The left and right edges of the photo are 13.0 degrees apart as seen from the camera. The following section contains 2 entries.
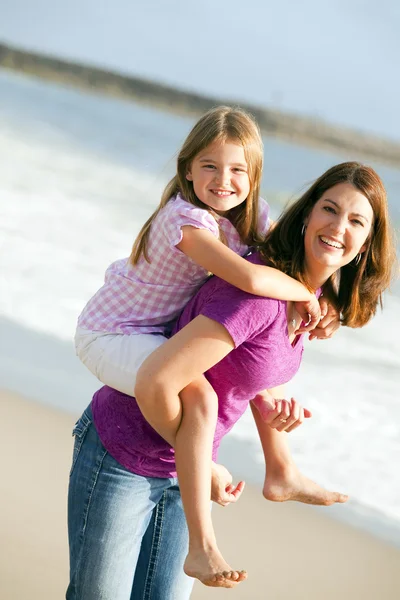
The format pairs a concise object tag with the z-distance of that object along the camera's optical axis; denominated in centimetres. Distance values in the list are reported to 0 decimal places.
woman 400
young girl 406
